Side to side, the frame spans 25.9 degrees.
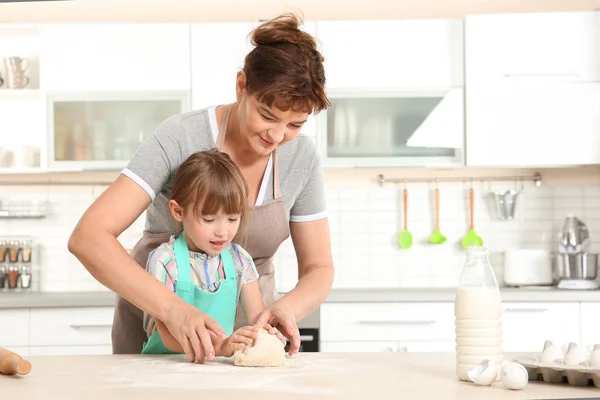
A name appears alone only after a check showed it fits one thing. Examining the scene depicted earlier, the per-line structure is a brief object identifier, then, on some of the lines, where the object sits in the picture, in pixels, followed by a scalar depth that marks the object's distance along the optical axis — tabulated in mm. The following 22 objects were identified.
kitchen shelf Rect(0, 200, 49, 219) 6830
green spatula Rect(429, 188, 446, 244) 6886
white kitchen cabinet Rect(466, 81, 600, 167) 6508
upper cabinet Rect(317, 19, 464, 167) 6559
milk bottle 3121
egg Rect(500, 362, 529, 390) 2928
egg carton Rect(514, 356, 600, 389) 2994
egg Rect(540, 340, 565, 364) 3146
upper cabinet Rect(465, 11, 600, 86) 6512
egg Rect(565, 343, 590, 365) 3055
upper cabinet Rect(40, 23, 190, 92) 6525
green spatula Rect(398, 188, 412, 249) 6903
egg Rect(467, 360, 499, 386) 3009
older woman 3748
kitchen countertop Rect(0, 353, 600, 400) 2884
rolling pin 3213
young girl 4007
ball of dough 3487
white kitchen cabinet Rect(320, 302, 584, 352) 6248
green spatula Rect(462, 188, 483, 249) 6851
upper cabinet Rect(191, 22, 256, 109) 6542
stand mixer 6546
